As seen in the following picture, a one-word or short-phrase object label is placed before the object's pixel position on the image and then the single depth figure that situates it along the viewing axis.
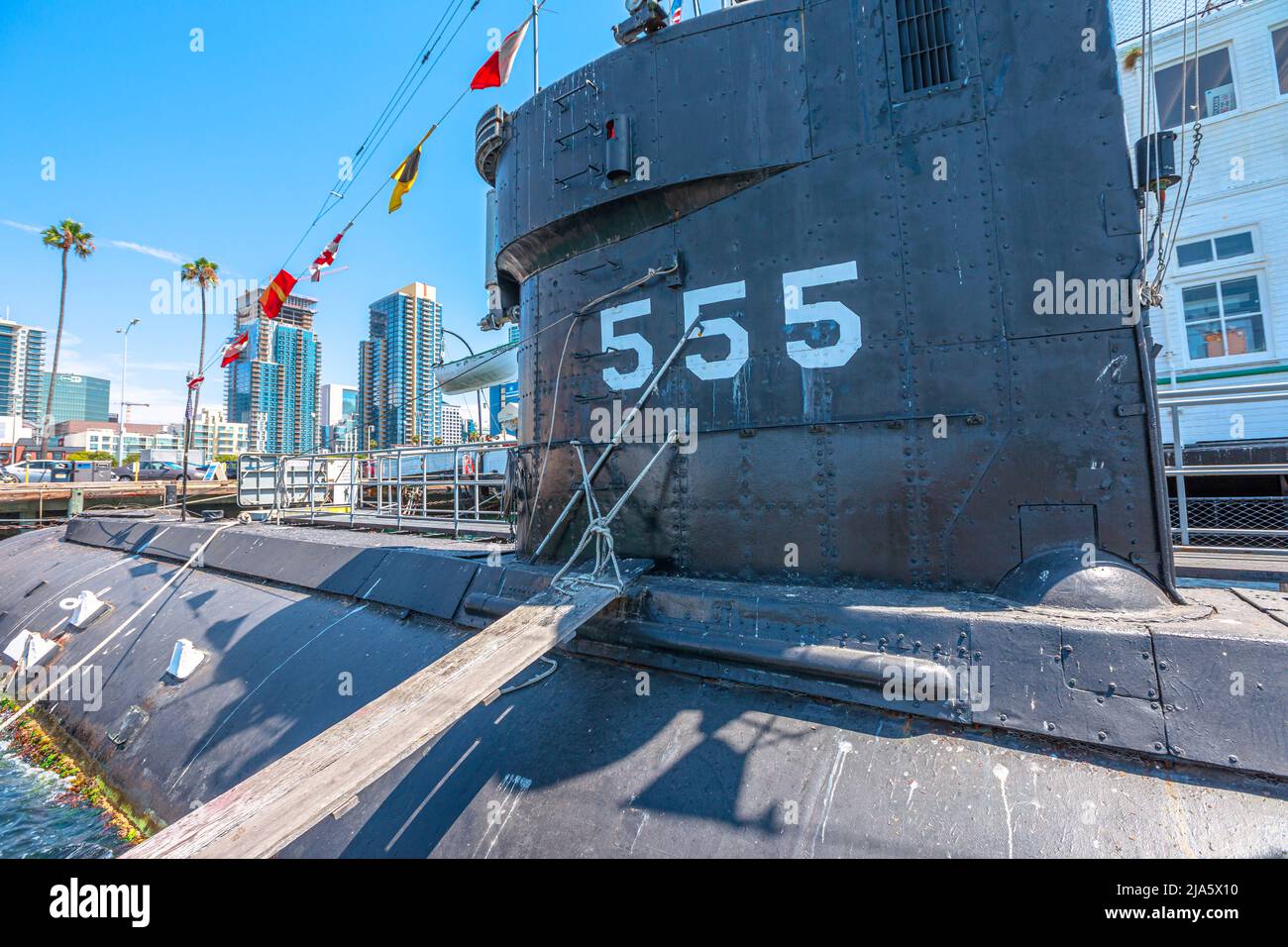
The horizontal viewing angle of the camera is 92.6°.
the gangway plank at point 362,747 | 2.38
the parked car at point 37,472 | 31.94
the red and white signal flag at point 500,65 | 7.24
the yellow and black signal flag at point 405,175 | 9.51
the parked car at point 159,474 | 34.79
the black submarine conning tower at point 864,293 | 3.37
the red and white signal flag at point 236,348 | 15.27
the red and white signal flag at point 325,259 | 12.21
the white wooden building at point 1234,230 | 12.76
